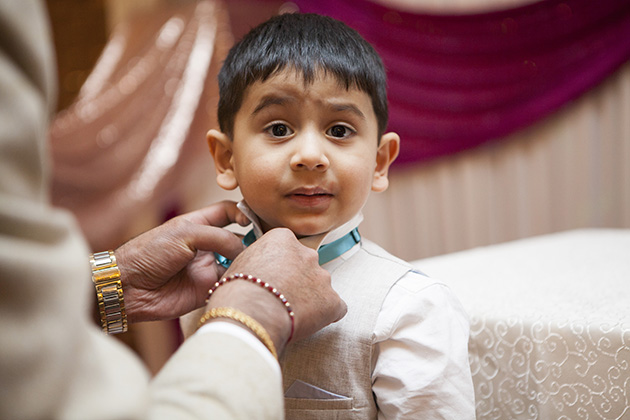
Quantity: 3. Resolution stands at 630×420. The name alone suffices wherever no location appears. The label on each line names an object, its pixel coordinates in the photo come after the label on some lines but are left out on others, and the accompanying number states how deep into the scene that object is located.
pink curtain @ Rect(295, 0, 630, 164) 2.34
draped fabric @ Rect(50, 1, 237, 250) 2.63
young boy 0.79
